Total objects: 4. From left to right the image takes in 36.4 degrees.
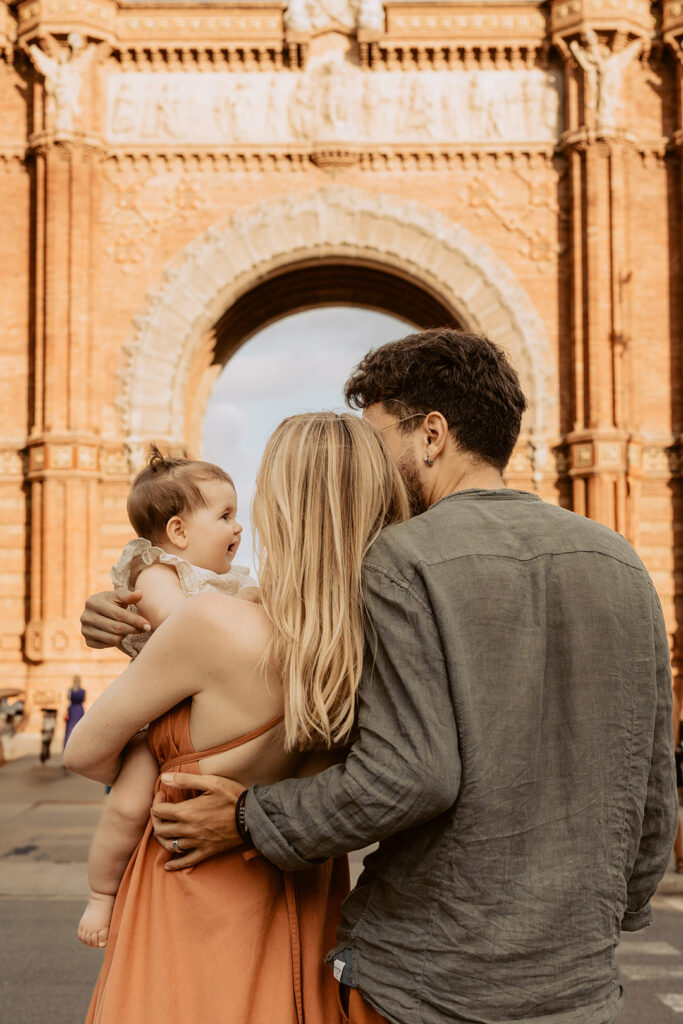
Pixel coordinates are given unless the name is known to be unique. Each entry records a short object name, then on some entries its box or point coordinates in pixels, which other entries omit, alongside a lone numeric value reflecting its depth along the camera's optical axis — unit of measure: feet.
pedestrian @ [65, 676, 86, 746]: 48.96
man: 5.99
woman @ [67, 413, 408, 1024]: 6.32
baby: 8.68
